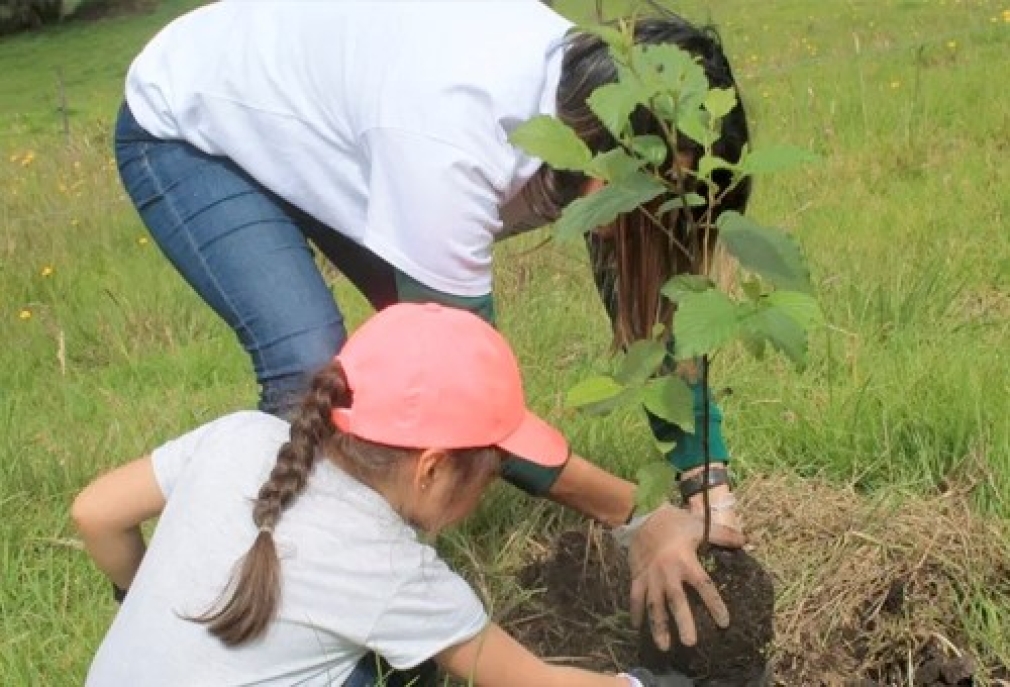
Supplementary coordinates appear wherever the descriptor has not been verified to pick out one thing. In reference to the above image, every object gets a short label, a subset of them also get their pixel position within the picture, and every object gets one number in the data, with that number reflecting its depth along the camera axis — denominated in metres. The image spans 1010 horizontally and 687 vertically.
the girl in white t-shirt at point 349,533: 2.33
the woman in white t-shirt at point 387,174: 2.51
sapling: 2.25
